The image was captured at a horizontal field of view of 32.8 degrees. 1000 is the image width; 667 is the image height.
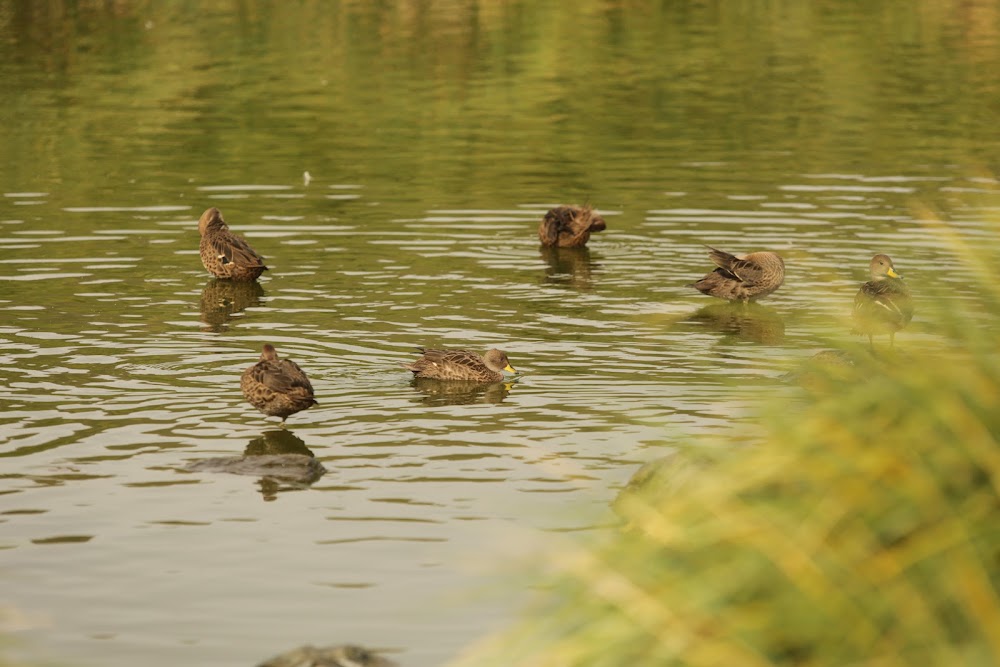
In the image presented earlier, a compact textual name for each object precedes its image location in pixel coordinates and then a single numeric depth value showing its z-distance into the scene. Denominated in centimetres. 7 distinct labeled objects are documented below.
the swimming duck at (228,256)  2255
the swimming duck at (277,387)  1501
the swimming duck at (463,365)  1684
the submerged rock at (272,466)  1379
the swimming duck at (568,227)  2480
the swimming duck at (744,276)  2092
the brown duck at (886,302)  1780
